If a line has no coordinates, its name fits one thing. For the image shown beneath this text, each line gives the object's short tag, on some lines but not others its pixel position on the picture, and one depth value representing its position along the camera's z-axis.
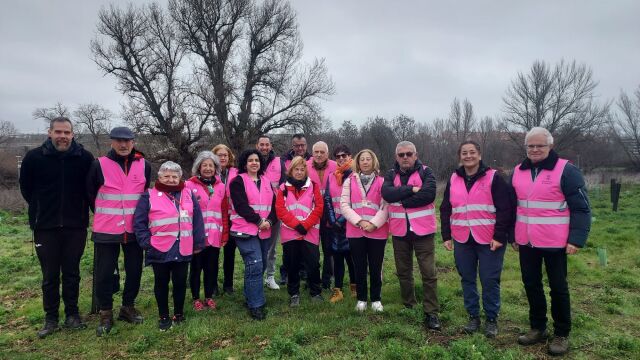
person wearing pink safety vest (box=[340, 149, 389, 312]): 5.20
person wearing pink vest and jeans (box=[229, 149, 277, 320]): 5.17
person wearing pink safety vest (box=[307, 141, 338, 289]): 6.00
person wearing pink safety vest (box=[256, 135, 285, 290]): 6.11
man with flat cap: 4.86
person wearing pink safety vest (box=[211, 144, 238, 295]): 5.86
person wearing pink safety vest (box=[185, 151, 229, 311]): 5.42
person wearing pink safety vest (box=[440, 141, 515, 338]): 4.37
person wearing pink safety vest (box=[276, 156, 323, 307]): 5.43
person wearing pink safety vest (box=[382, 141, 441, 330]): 4.78
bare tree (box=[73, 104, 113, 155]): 34.83
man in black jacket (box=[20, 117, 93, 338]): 4.81
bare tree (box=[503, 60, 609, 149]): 35.97
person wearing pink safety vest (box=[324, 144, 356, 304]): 5.71
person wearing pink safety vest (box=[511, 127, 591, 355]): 3.99
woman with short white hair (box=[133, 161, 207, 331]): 4.70
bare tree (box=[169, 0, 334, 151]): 27.17
